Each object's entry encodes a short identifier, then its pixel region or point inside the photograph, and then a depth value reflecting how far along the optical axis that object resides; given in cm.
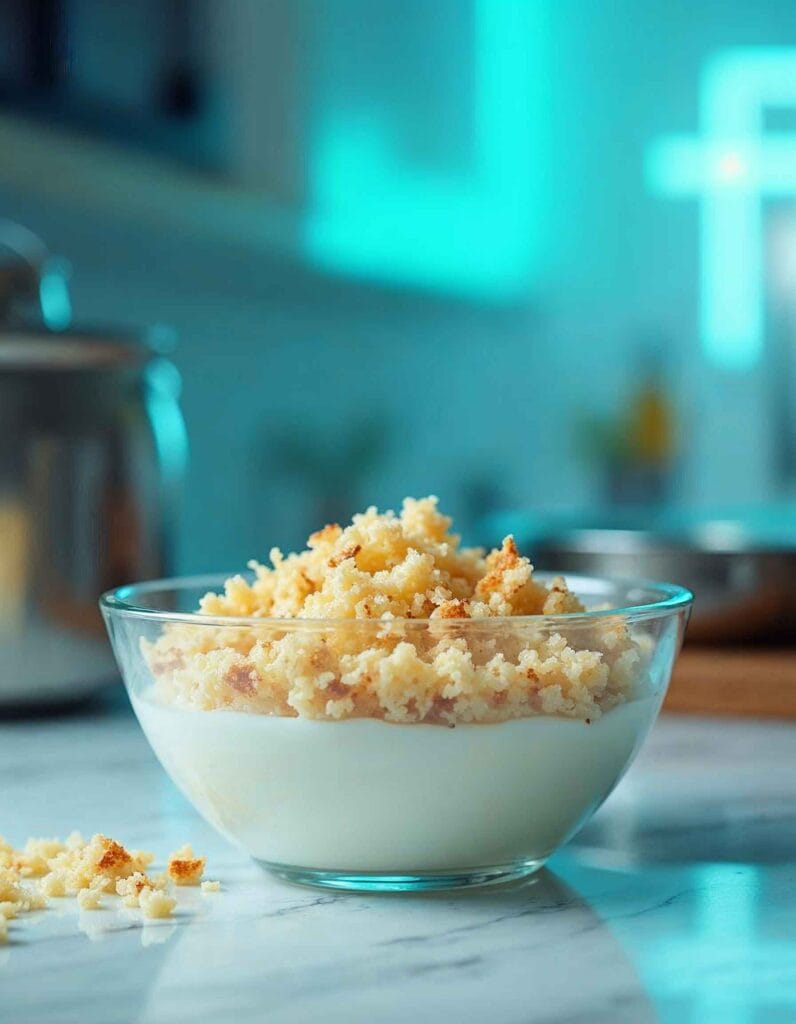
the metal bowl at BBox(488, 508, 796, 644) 89
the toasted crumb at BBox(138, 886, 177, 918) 57
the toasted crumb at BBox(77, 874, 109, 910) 58
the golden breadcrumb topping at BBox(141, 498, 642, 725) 56
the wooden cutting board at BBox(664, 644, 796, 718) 84
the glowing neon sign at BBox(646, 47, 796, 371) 339
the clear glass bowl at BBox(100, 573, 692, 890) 56
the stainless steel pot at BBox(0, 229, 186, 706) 82
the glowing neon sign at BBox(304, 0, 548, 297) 142
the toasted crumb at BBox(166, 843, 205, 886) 60
